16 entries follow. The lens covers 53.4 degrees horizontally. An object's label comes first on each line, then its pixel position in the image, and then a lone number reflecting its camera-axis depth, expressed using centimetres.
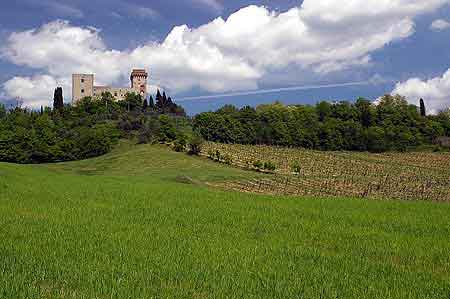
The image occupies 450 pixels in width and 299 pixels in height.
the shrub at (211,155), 9458
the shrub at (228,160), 8912
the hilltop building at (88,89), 18400
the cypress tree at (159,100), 17326
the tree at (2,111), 14801
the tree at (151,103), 17234
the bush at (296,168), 8024
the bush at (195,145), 9900
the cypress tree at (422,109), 15659
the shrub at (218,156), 9225
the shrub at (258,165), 8275
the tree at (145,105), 16670
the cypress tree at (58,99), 15250
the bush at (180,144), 10419
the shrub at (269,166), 8050
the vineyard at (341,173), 5534
